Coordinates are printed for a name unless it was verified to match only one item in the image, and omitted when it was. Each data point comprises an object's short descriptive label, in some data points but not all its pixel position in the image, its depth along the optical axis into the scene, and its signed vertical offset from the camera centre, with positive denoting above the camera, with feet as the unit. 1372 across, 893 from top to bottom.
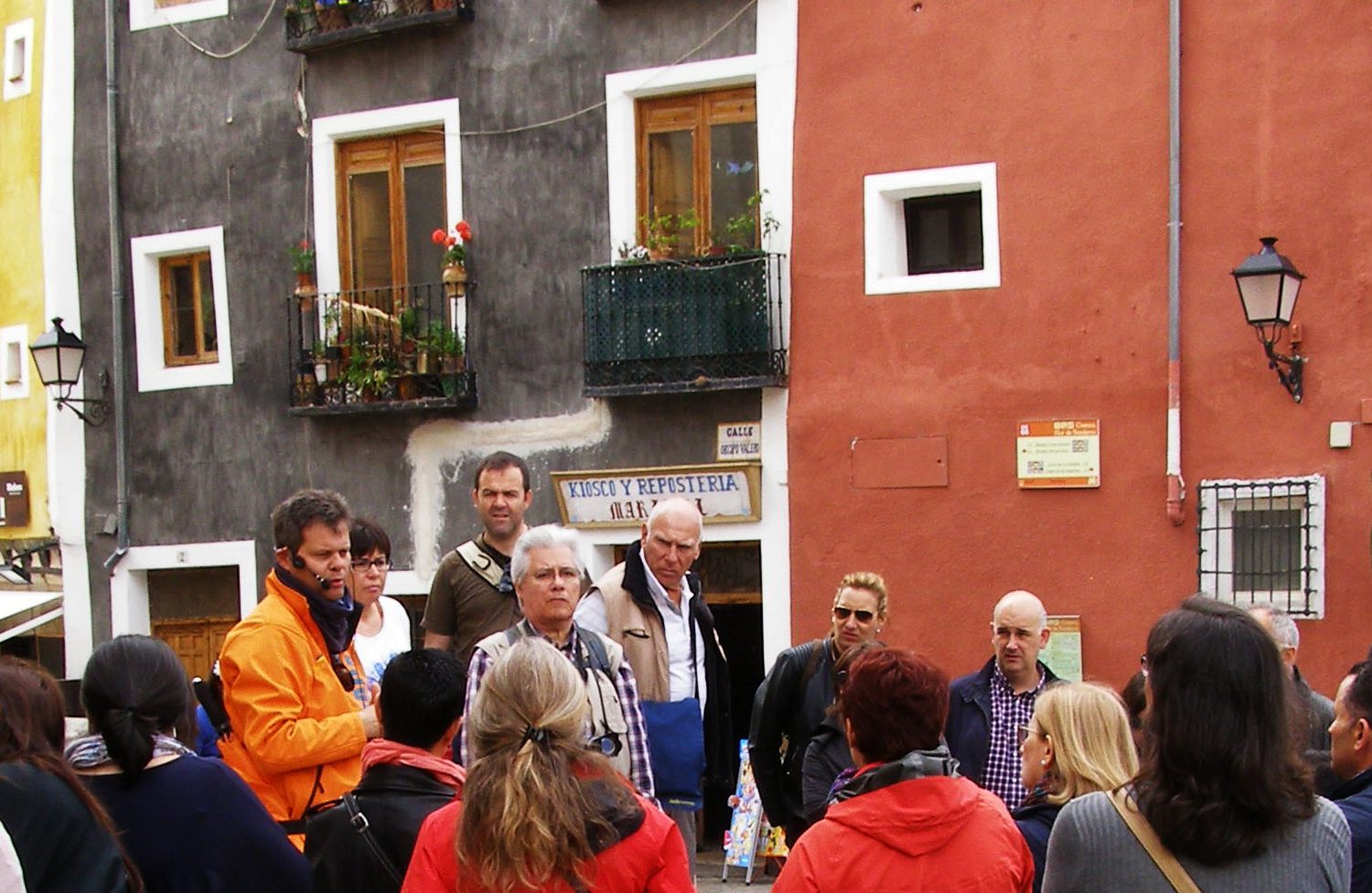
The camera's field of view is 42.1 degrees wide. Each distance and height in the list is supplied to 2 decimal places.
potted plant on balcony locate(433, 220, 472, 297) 45.47 +3.31
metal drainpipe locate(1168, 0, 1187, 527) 37.24 +2.21
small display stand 38.91 -10.03
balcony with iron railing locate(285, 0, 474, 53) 46.01 +9.72
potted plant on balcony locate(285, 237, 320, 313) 47.67 +3.09
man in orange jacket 16.72 -2.84
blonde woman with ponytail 11.51 -2.82
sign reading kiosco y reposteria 42.16 -2.67
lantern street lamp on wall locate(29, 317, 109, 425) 50.83 +0.98
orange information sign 38.37 -1.69
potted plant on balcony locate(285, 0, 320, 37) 48.21 +10.04
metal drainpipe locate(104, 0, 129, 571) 51.98 +3.07
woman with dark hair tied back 13.73 -3.11
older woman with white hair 18.17 -2.58
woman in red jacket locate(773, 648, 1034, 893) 12.62 -3.16
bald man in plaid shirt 21.57 -3.97
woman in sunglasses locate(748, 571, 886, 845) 22.24 -3.94
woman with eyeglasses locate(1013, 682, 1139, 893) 14.43 -3.06
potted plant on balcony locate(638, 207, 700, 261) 42.57 +3.62
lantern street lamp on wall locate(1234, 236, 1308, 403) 34.96 +1.65
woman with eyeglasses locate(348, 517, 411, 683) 23.16 -2.72
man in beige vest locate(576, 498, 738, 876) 21.18 -2.74
